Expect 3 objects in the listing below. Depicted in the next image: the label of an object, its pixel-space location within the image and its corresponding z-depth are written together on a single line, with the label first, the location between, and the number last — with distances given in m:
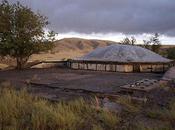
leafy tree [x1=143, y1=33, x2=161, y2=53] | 16.10
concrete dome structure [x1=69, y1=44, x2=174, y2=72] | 10.16
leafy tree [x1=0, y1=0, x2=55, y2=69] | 10.17
